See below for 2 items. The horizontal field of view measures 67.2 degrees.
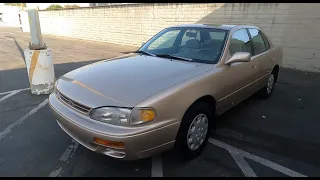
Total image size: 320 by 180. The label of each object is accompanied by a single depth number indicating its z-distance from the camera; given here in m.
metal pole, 5.12
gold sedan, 2.33
